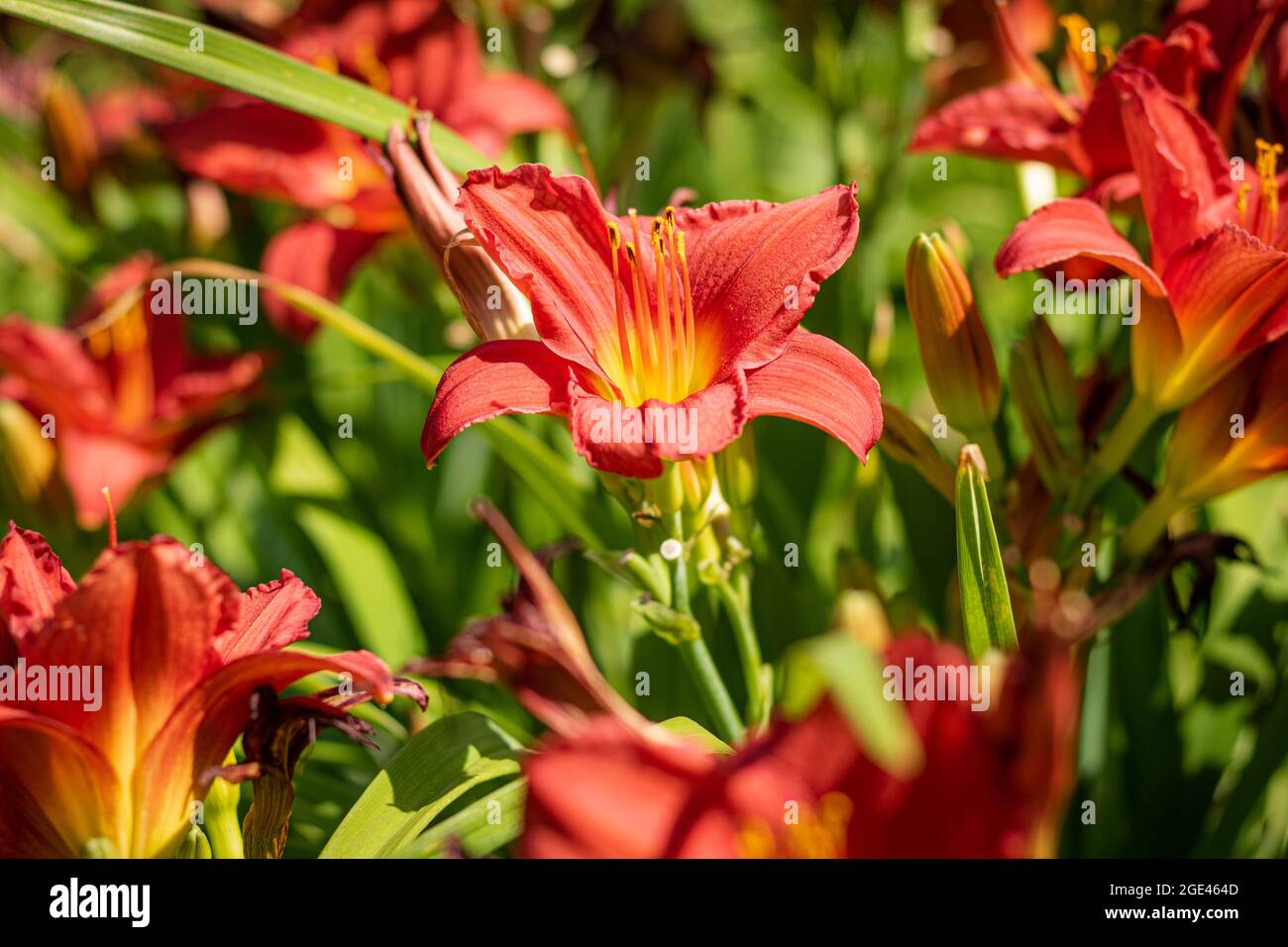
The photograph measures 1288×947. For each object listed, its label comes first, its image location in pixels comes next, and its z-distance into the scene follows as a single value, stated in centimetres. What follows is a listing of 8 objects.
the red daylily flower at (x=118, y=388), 91
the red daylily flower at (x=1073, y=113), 81
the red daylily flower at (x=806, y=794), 66
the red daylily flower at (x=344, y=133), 93
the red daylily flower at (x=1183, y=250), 76
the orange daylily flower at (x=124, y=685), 71
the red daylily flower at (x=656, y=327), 74
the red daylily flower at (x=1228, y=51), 82
